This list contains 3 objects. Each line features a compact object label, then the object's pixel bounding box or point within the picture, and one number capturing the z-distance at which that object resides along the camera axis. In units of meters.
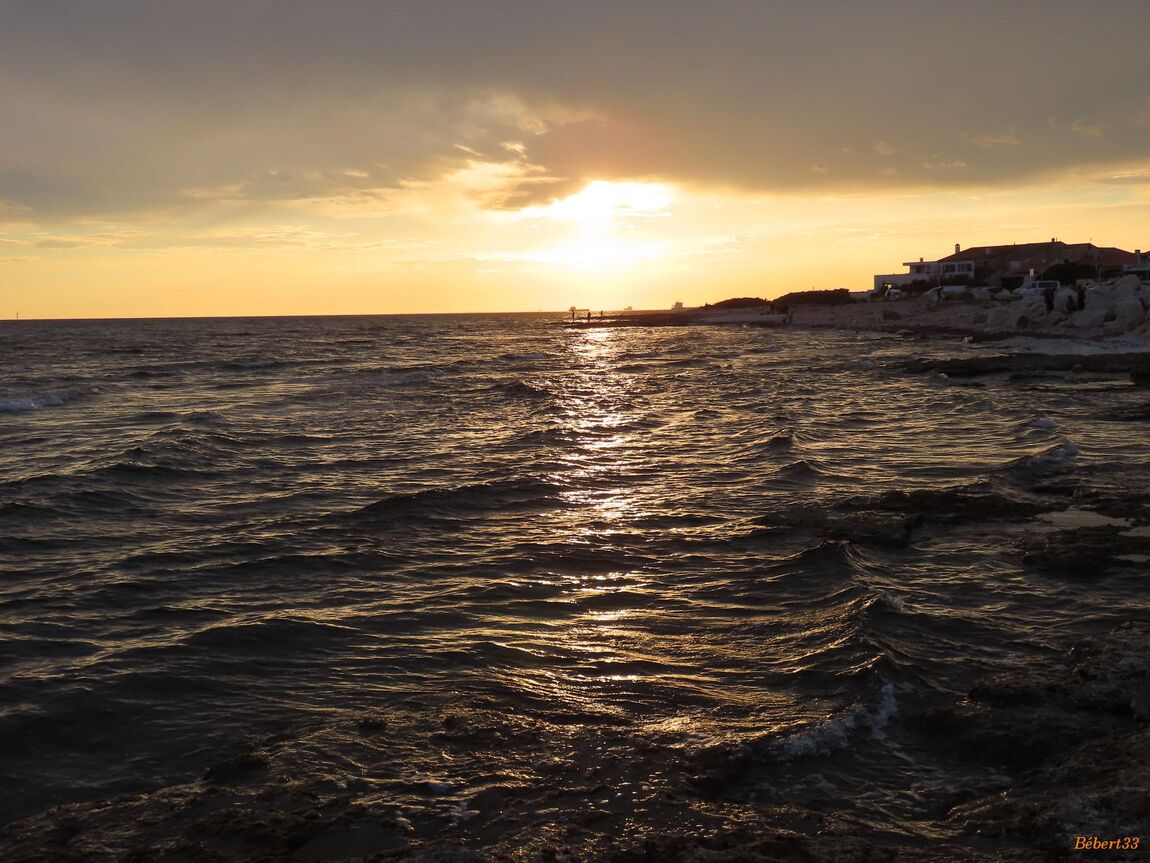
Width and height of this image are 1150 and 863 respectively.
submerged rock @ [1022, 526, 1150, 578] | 11.85
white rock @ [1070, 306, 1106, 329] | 55.09
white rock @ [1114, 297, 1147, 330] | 50.44
